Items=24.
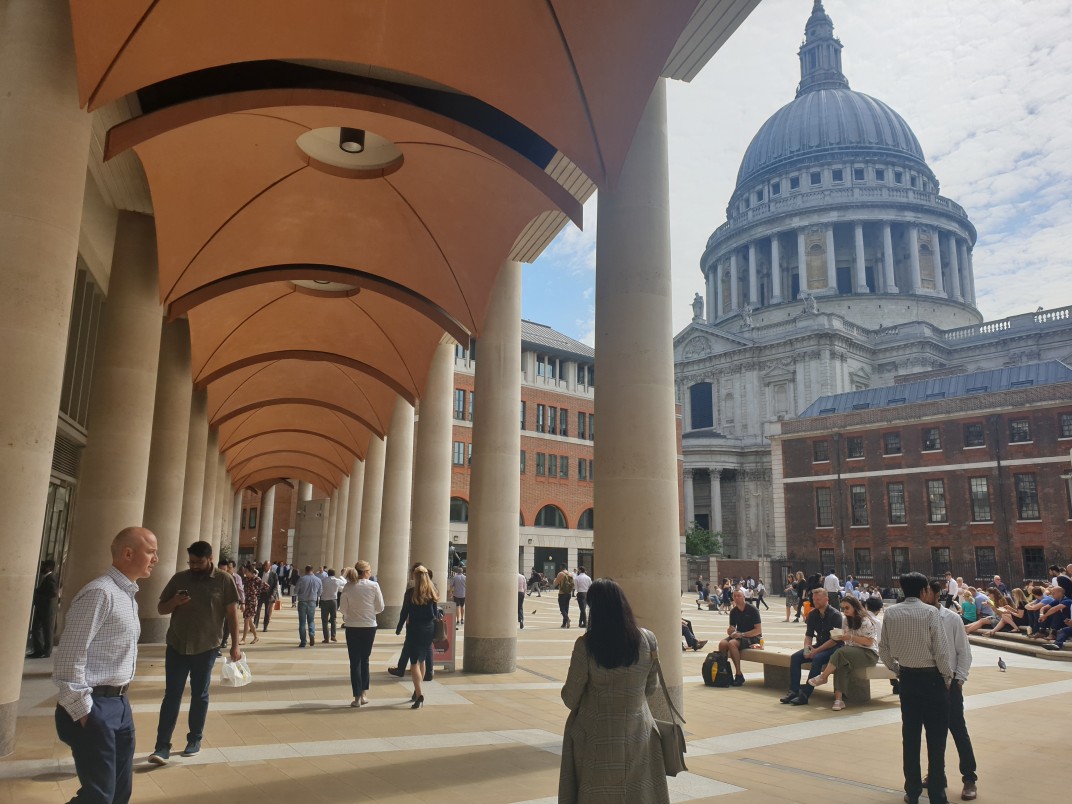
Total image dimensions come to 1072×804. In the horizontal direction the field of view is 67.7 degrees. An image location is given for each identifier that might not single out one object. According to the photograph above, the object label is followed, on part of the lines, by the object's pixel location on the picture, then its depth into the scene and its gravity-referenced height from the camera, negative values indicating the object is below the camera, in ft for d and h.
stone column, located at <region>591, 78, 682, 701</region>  26.11 +5.22
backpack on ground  38.52 -5.50
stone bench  34.35 -5.10
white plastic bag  22.72 -3.35
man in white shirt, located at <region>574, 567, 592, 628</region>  66.50 -2.40
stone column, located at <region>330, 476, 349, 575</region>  127.80 +4.28
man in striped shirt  19.24 -3.09
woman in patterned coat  13.17 -2.62
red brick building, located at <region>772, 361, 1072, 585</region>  142.10 +14.78
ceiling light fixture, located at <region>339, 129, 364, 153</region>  45.42 +23.37
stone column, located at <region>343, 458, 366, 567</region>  105.01 +5.39
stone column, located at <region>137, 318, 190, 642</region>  53.06 +6.34
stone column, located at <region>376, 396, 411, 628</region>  73.10 +3.44
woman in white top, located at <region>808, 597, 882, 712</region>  33.96 -3.85
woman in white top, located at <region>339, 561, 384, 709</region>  30.91 -2.66
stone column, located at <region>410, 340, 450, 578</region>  57.88 +5.10
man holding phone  21.50 -2.18
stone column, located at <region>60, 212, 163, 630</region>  40.75 +7.81
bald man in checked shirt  12.76 -1.92
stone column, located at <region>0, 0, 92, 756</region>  21.54 +7.99
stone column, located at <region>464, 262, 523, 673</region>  41.98 +2.44
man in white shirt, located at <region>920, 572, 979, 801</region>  20.35 -3.35
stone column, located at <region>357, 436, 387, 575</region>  91.56 +6.19
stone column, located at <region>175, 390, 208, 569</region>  76.59 +7.95
